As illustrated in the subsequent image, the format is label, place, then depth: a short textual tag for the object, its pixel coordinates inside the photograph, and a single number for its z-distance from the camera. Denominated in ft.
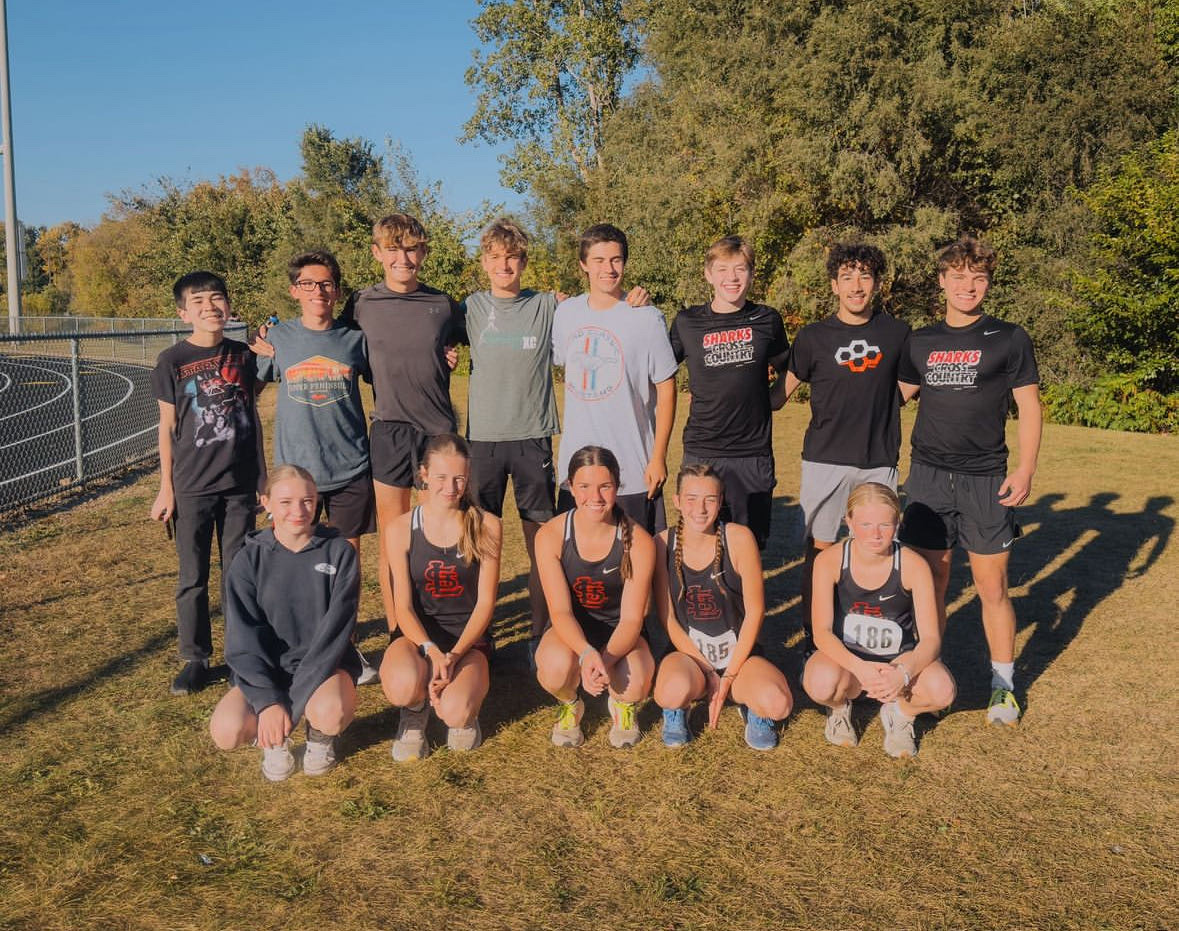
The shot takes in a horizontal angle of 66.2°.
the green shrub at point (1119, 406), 52.95
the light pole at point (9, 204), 59.01
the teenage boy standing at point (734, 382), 14.82
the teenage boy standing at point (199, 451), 14.88
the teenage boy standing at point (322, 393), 14.87
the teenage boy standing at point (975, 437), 13.74
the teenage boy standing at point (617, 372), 14.67
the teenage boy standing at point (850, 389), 14.47
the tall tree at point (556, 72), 112.68
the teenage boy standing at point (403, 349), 15.03
